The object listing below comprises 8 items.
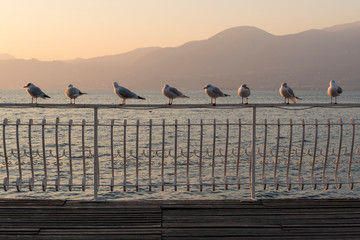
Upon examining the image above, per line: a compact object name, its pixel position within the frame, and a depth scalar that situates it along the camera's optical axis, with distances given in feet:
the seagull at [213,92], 21.90
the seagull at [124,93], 20.85
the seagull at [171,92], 21.59
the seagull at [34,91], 21.53
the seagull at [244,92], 22.30
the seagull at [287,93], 21.77
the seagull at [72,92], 22.20
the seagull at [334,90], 21.72
